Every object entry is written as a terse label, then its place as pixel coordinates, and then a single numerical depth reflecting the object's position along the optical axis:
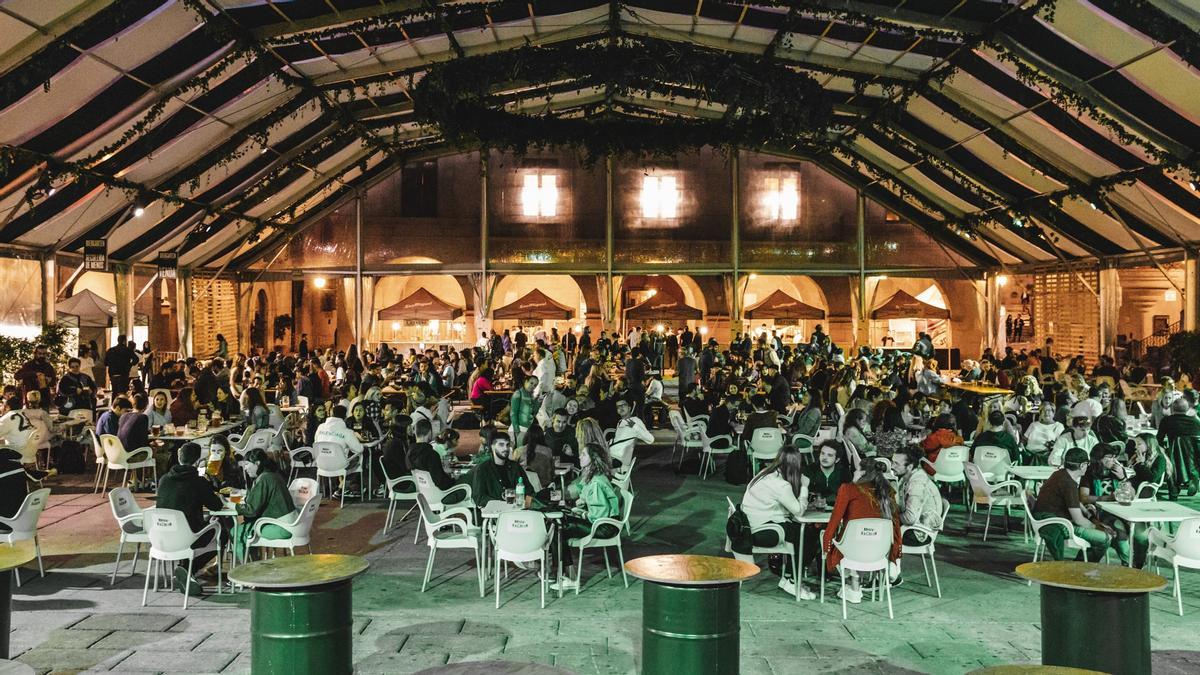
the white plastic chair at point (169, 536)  6.59
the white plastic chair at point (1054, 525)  6.94
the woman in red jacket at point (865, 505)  6.43
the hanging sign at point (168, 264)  19.36
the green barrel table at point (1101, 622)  4.46
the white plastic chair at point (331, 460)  9.73
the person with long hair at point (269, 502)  6.97
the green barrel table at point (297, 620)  4.43
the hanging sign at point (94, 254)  16.19
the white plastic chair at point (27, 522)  7.11
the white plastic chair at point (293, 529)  6.94
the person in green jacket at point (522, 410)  11.23
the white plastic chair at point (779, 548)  6.78
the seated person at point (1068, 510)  6.96
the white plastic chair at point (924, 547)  6.87
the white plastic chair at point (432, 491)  7.53
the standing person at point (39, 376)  12.93
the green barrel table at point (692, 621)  4.52
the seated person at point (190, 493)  6.77
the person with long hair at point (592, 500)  7.03
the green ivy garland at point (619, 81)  11.39
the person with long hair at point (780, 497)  6.79
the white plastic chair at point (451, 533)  6.90
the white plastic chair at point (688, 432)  11.66
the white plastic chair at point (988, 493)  8.40
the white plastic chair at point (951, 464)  9.23
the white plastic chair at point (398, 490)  8.66
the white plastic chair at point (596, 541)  6.98
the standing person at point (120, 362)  15.89
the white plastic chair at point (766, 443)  10.78
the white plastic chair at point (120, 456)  10.11
